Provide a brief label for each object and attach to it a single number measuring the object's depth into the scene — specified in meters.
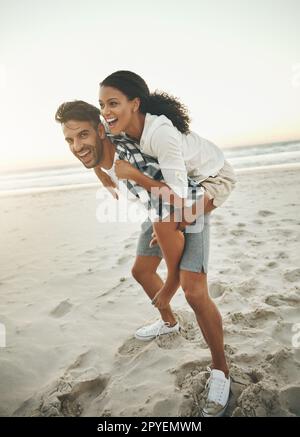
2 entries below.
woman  1.82
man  1.80
